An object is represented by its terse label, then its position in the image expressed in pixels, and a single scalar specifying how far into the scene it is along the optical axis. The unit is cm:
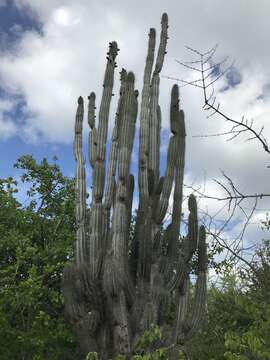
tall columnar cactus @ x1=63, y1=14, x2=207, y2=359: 970
